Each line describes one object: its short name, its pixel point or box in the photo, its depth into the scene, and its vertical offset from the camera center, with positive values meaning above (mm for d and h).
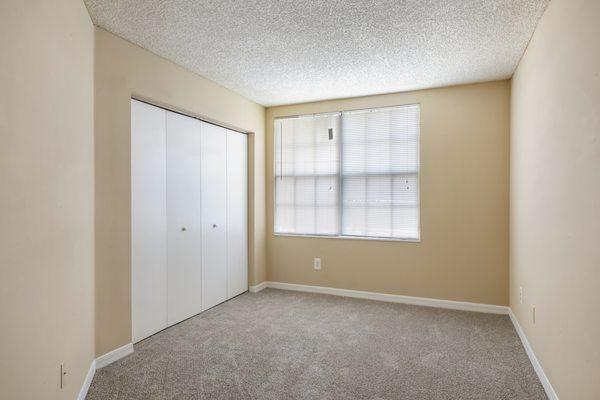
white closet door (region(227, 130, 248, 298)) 4227 -194
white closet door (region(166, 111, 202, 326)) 3312 -212
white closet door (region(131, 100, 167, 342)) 2928 -203
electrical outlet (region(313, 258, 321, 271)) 4543 -872
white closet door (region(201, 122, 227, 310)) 3781 -197
